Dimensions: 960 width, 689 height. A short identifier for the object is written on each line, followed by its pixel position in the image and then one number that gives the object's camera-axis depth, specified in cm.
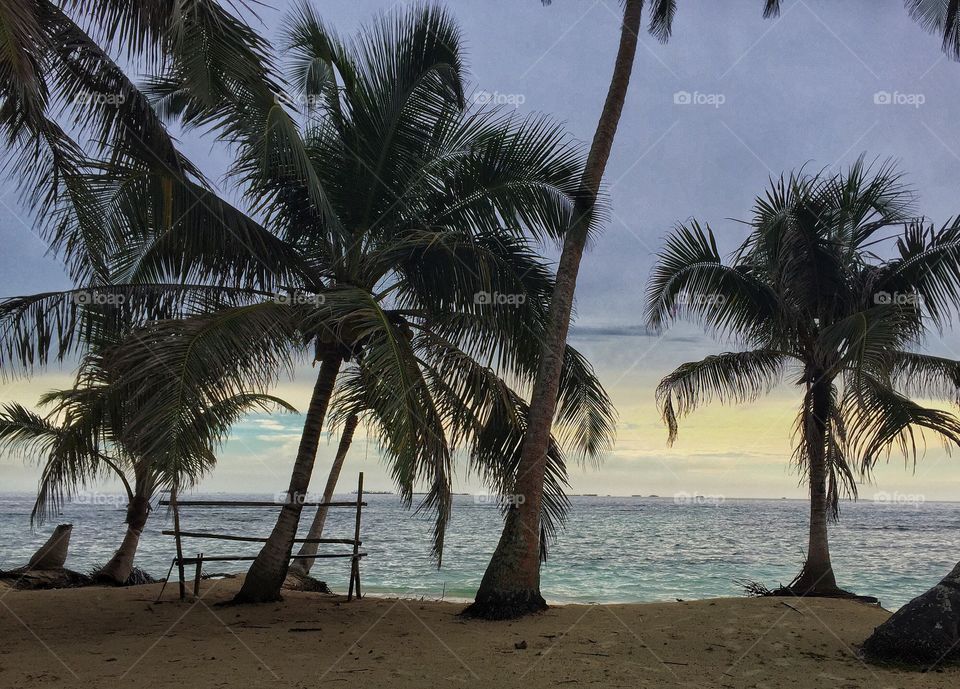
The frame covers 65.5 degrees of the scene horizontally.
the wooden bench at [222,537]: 1041
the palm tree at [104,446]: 698
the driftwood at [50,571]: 1392
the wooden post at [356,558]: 1113
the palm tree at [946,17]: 1091
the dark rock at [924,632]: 667
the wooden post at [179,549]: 977
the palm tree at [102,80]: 672
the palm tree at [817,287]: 1167
